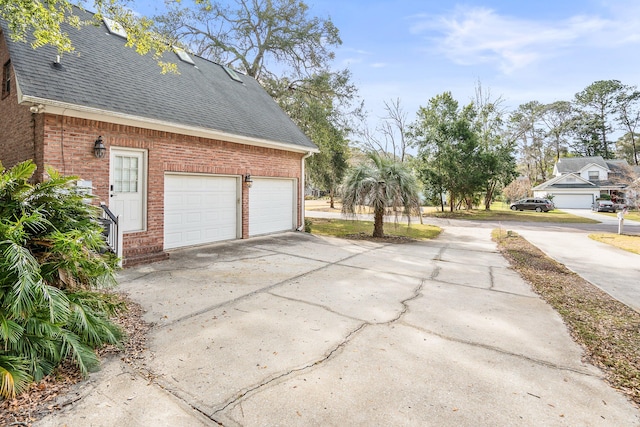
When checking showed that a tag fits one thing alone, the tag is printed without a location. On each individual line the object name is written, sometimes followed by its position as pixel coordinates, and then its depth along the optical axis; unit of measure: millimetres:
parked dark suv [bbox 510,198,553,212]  29844
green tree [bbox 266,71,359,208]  16469
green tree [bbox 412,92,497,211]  23719
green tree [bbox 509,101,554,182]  46812
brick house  5930
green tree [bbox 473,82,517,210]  23950
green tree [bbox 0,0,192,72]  5113
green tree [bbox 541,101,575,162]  46438
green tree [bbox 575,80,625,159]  43938
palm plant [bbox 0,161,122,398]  2336
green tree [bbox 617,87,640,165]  43175
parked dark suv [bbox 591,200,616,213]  29484
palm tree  10328
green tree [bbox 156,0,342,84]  16984
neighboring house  35094
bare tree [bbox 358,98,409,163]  30234
